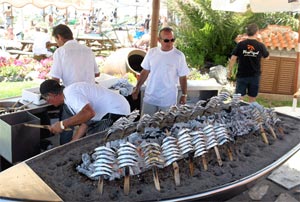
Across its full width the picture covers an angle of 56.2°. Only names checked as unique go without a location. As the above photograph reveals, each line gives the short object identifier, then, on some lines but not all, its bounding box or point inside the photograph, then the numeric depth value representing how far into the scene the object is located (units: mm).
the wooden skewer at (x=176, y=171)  1698
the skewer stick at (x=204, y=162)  1847
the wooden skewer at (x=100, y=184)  1570
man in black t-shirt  4133
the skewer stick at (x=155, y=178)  1626
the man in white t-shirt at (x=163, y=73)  3019
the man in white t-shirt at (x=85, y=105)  2193
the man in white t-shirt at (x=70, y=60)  3058
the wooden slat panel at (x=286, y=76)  5760
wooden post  4395
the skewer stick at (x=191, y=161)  1814
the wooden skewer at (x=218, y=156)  1897
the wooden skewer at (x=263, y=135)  2261
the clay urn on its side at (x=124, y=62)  5152
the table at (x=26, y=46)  9146
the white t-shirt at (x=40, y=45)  7983
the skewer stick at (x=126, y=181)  1585
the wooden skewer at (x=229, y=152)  1984
